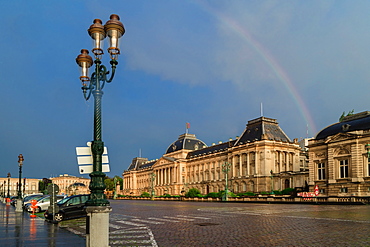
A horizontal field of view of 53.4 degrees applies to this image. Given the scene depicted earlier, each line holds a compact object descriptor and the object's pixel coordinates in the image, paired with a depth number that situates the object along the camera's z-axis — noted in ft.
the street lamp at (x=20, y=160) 124.16
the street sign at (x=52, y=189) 71.86
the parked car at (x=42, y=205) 115.52
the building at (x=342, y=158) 179.52
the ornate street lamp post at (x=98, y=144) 32.27
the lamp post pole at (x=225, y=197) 201.40
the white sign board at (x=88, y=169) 35.47
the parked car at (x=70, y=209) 76.09
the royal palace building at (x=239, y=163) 291.99
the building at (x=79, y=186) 560.53
